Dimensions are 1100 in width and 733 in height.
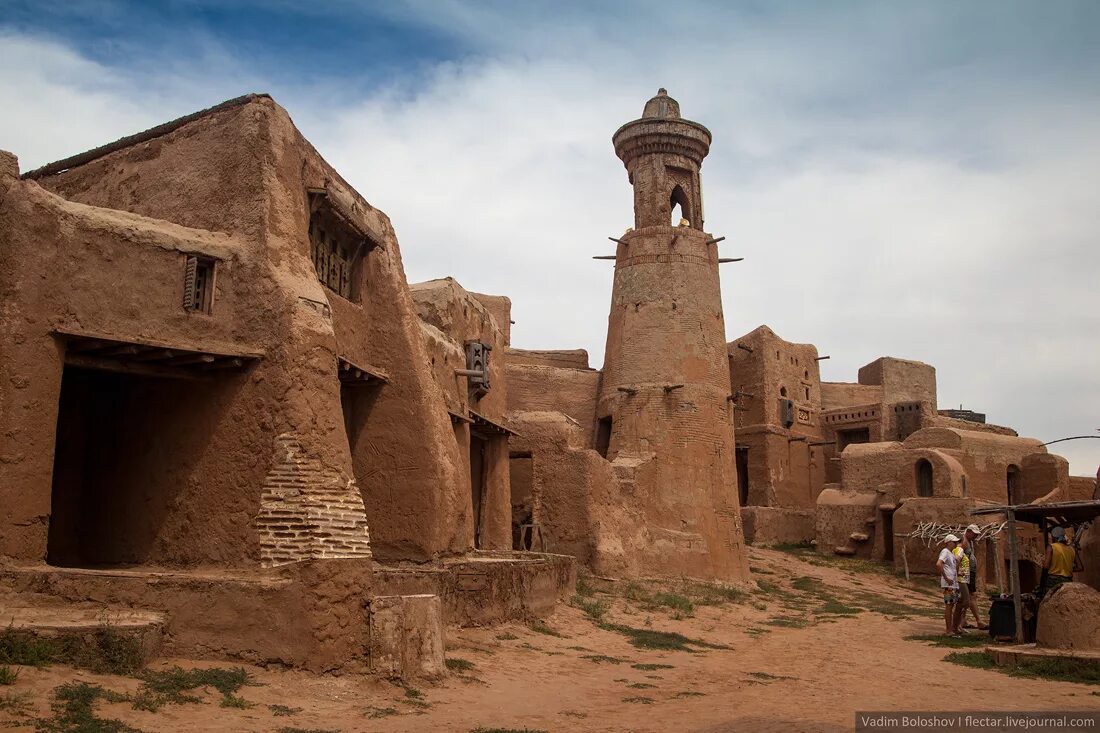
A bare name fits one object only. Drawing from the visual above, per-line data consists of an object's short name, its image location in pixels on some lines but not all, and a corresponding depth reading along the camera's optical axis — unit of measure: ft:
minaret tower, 74.18
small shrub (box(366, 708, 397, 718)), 26.58
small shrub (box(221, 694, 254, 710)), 25.43
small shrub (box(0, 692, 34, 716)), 21.89
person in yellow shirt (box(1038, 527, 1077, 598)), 41.86
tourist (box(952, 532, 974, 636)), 48.19
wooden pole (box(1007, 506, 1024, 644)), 41.63
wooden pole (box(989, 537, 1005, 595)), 63.68
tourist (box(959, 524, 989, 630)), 49.22
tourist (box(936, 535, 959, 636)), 48.65
